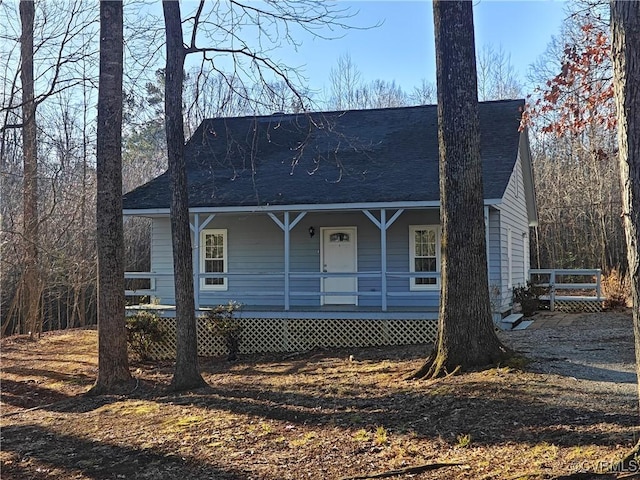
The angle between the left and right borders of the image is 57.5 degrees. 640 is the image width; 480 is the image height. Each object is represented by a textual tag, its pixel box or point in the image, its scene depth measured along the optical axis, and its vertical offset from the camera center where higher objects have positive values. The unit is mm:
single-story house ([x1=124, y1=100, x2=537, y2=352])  12719 +1037
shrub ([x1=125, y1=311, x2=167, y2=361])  12742 -1291
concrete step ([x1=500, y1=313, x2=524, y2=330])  12675 -1247
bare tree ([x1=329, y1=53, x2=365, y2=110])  36541 +10841
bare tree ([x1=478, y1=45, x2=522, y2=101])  33812 +10156
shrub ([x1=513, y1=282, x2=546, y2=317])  15914 -948
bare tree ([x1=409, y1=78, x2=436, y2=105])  37062 +11104
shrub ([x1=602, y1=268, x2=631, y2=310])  16875 -835
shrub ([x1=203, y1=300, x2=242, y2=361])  12586 -1184
